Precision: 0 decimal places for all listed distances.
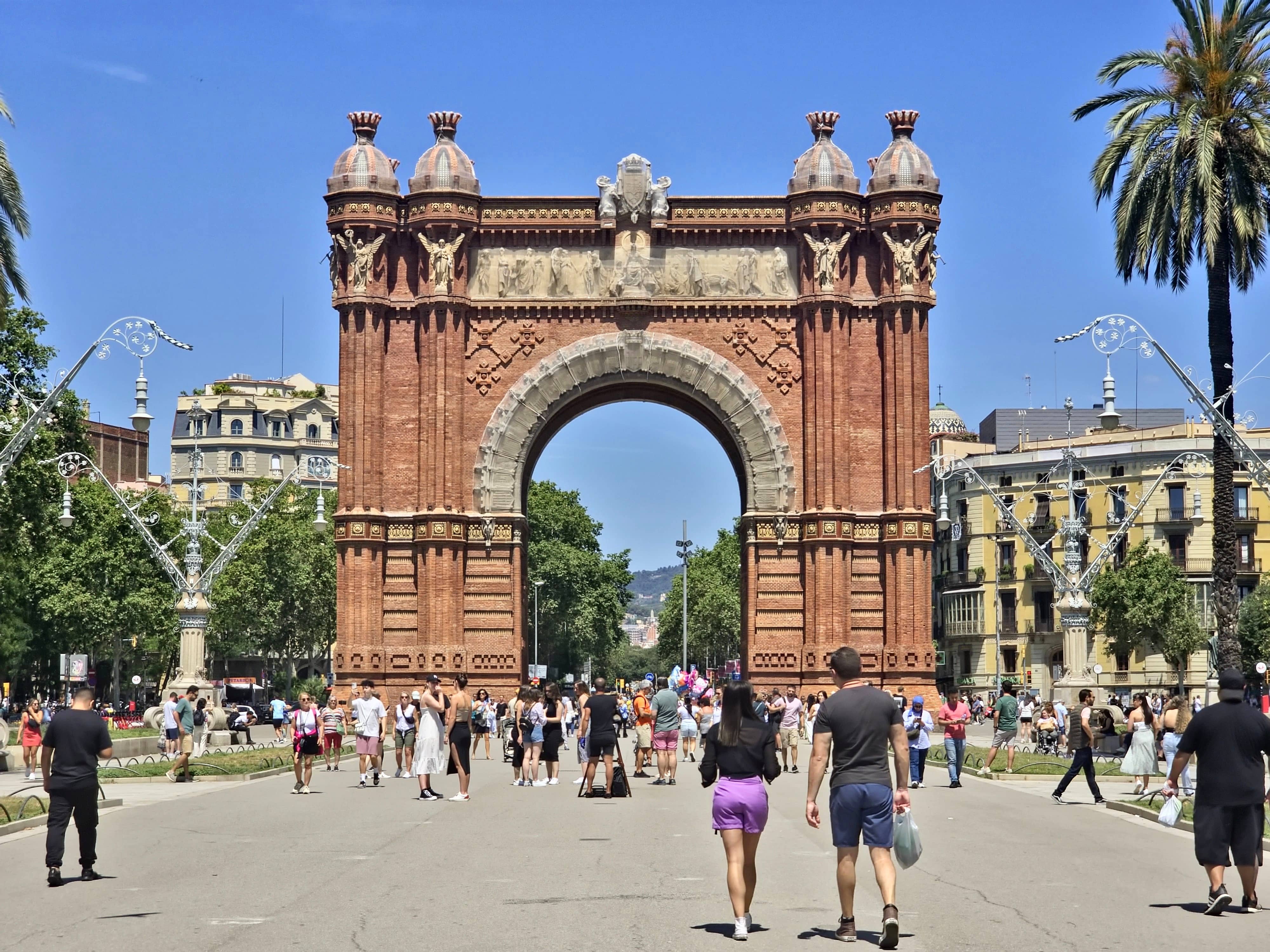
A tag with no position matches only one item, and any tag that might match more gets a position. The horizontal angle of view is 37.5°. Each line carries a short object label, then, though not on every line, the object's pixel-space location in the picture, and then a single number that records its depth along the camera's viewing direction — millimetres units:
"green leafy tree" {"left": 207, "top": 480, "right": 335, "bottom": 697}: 89875
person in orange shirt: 34562
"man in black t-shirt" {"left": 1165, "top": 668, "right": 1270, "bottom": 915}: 14312
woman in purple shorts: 13250
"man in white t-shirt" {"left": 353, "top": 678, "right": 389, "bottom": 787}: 30641
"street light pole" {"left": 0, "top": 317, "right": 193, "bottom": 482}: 29406
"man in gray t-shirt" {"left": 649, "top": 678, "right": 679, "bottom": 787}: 31000
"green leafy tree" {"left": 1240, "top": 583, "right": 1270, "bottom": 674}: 76500
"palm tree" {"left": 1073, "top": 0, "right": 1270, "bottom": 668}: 34062
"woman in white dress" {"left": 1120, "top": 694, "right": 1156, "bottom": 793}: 27141
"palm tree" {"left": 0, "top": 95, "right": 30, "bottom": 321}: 31938
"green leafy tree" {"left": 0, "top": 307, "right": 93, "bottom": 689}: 49094
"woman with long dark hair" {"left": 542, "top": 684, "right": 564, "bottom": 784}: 30938
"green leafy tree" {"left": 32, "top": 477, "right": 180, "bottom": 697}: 79562
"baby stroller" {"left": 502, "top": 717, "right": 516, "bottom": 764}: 37872
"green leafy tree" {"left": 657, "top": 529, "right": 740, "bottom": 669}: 121938
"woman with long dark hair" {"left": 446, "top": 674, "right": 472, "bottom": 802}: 27500
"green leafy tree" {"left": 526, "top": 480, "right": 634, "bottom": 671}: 108688
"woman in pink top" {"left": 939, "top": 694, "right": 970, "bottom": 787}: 30391
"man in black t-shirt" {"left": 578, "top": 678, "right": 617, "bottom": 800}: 27719
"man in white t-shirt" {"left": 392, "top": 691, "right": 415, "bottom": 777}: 34906
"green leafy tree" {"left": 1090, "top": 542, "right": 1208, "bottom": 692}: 79000
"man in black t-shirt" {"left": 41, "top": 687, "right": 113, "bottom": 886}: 16312
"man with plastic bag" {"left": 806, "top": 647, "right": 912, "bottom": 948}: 12742
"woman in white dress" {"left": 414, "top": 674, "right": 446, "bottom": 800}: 27766
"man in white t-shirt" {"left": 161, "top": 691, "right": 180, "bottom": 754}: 37406
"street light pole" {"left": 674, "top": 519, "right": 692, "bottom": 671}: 96438
